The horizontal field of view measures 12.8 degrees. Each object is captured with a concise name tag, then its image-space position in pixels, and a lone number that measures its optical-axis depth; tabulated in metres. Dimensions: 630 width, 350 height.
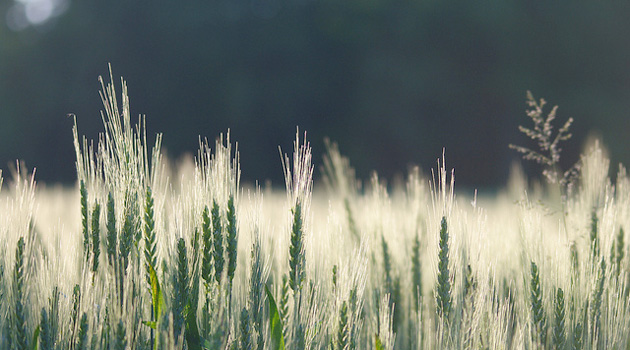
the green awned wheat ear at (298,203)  2.91
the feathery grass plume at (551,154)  3.16
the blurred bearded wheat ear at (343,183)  3.48
